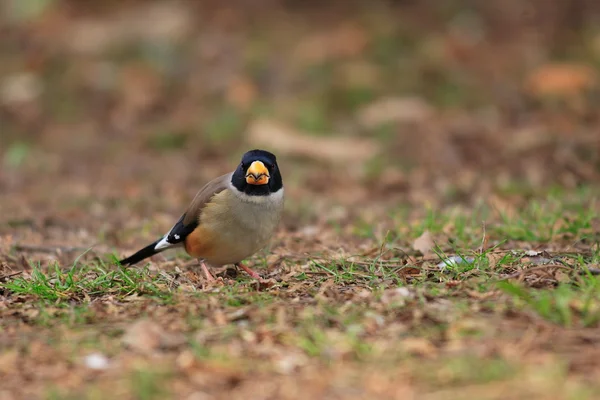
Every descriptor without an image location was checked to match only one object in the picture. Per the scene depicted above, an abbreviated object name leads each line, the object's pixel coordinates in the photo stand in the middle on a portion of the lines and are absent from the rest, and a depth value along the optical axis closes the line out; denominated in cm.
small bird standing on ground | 1230
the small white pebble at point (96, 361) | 855
